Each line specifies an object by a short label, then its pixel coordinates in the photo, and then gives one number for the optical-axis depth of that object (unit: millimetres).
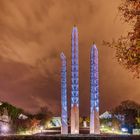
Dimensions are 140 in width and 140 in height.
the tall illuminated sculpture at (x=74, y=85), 40734
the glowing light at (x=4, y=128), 39322
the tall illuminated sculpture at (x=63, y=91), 42859
